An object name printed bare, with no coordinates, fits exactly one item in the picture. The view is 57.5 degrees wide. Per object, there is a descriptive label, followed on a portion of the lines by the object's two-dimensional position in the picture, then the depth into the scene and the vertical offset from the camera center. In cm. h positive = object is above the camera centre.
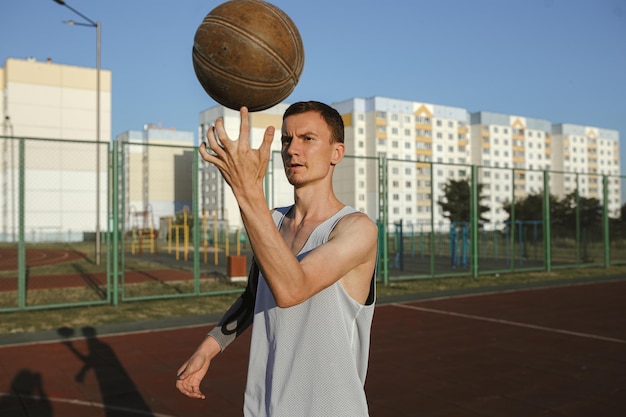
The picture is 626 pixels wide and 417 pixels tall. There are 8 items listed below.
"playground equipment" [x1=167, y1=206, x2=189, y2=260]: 1675 -42
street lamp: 1695 +504
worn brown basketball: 204 +62
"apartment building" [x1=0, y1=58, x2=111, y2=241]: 4081 +785
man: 146 -19
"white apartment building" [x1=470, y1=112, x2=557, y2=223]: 9004 +1226
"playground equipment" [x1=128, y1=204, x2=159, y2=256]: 2392 -46
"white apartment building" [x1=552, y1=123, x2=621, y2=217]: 10106 +1272
